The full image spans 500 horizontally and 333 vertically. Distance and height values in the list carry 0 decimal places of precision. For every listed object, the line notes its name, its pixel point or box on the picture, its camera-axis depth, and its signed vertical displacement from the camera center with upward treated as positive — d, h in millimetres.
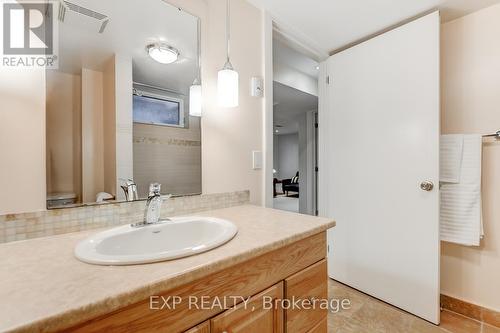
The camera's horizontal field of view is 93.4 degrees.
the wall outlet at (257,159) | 1502 +33
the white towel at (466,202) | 1467 -245
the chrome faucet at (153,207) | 941 -174
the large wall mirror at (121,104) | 891 +260
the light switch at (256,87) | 1493 +496
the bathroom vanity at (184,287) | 447 -278
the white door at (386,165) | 1501 -6
